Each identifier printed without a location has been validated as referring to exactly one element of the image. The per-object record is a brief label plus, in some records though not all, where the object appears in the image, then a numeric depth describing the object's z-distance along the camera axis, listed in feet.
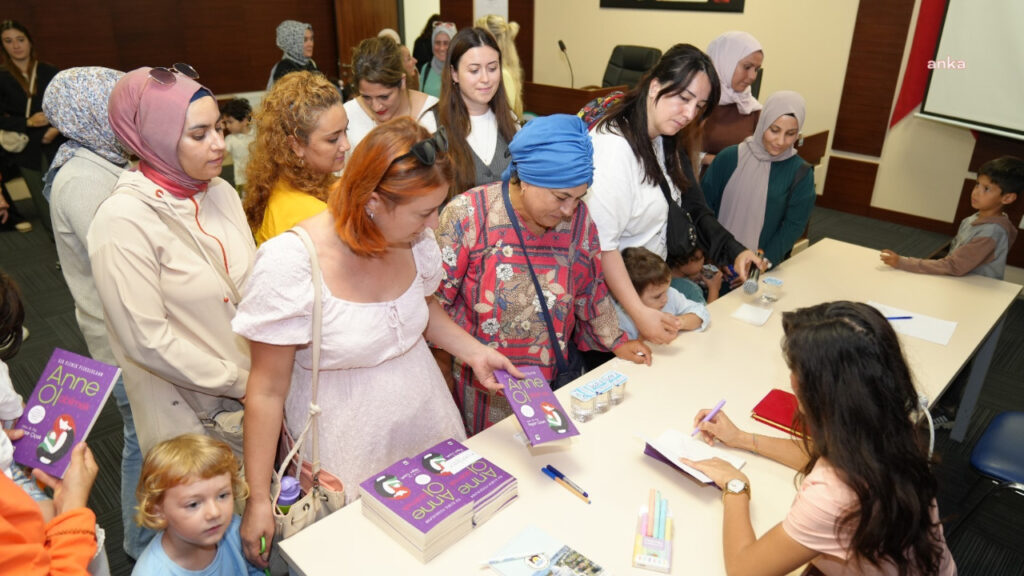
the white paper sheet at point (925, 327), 7.57
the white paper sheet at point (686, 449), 5.22
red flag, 16.81
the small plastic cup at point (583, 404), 5.80
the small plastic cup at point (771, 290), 8.36
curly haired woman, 6.34
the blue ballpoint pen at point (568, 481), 4.90
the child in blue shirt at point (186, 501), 5.01
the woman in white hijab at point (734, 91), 11.54
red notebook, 5.84
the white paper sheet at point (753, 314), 7.78
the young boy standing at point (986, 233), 9.27
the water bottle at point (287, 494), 4.56
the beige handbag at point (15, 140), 15.60
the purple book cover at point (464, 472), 4.61
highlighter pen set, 4.27
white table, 4.38
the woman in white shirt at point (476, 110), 9.12
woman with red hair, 4.25
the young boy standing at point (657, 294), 7.29
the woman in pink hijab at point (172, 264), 5.09
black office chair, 21.13
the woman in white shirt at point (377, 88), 9.56
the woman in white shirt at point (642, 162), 6.86
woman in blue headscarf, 5.50
